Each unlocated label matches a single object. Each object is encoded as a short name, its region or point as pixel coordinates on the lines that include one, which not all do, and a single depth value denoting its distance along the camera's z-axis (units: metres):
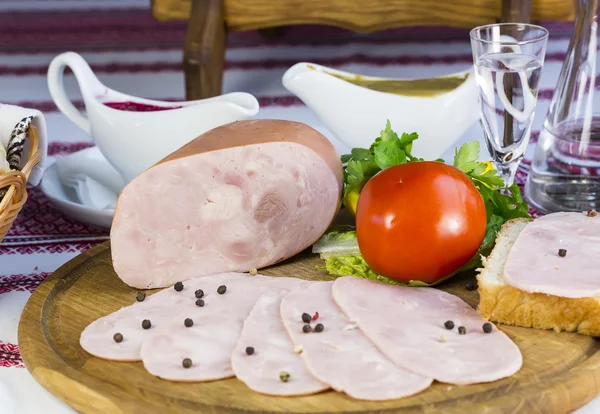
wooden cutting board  0.90
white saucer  1.10
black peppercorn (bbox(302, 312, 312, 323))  0.95
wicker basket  1.00
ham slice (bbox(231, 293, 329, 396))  0.91
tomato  1.00
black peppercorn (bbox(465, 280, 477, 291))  1.02
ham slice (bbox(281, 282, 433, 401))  0.90
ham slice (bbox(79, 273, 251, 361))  0.95
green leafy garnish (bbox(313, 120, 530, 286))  1.05
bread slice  0.95
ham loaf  1.02
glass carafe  1.13
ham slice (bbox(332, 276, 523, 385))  0.92
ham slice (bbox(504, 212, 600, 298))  0.95
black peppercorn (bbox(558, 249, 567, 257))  0.98
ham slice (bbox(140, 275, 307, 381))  0.93
